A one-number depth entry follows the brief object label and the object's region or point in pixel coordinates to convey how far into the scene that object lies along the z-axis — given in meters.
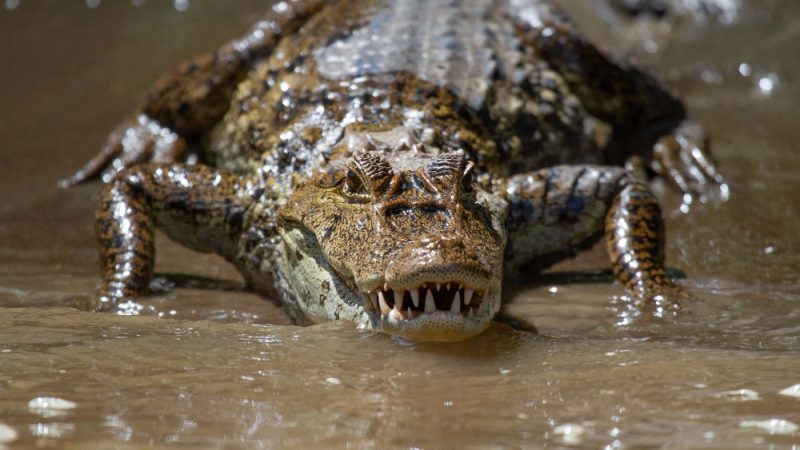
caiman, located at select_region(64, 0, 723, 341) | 7.24
